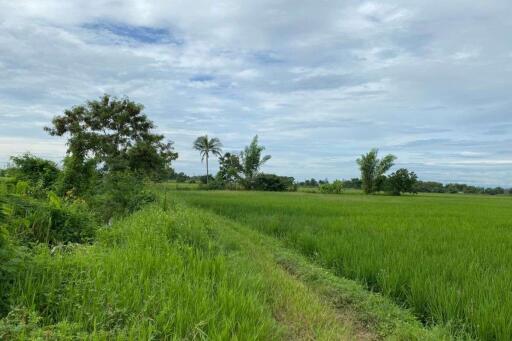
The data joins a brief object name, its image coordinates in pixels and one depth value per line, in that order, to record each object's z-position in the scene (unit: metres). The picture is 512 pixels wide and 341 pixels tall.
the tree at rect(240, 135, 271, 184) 60.84
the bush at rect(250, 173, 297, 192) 57.19
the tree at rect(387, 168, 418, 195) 52.63
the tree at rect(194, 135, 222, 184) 62.59
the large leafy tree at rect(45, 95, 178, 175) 19.64
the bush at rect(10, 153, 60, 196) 12.43
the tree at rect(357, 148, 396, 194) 55.16
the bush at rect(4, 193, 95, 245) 5.73
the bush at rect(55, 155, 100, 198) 12.16
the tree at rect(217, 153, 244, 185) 60.31
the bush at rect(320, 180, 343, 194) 53.96
